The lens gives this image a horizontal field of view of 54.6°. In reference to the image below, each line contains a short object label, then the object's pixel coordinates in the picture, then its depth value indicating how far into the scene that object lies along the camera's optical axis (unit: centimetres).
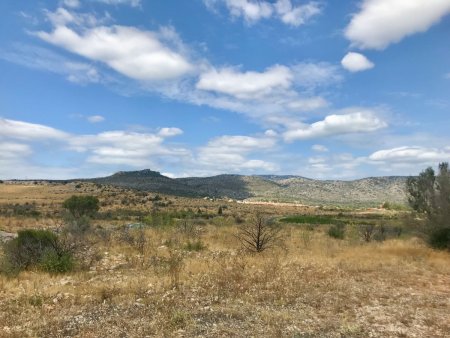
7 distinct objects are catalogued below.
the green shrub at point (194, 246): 2378
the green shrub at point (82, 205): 4800
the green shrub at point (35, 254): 1580
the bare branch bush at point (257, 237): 2320
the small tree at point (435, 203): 2355
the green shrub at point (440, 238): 2333
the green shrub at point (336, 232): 3591
